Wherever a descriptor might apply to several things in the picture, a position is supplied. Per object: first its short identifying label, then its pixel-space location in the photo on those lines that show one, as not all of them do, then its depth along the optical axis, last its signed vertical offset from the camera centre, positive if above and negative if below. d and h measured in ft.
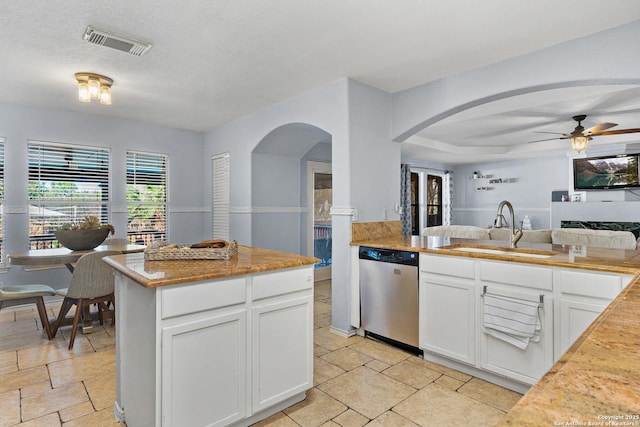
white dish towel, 7.52 -2.32
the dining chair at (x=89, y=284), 10.27 -2.01
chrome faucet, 9.76 -0.58
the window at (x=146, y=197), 17.13 +0.91
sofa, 13.08 -0.94
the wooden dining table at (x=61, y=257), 10.25 -1.20
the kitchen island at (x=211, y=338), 5.52 -2.13
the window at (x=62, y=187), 14.66 +1.26
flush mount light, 10.96 +4.02
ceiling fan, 16.51 +3.70
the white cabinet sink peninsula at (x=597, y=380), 1.75 -0.98
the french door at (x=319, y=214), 18.48 +0.02
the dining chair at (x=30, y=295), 10.06 -2.28
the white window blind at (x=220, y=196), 17.44 +0.95
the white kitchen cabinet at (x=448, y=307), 8.66 -2.37
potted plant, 11.22 -0.61
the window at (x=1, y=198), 13.94 +0.72
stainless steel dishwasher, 9.88 -2.39
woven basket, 6.84 -0.74
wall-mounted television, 22.72 +2.68
